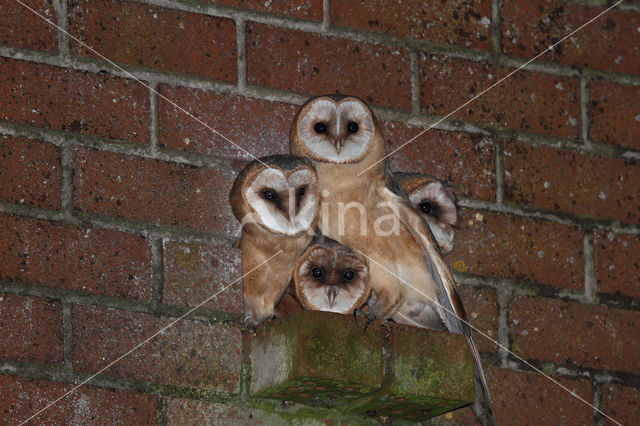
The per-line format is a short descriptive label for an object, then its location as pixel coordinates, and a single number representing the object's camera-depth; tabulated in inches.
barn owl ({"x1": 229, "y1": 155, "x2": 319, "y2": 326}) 287.8
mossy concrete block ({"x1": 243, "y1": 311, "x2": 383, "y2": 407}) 283.0
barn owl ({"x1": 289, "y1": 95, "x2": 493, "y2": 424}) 289.3
